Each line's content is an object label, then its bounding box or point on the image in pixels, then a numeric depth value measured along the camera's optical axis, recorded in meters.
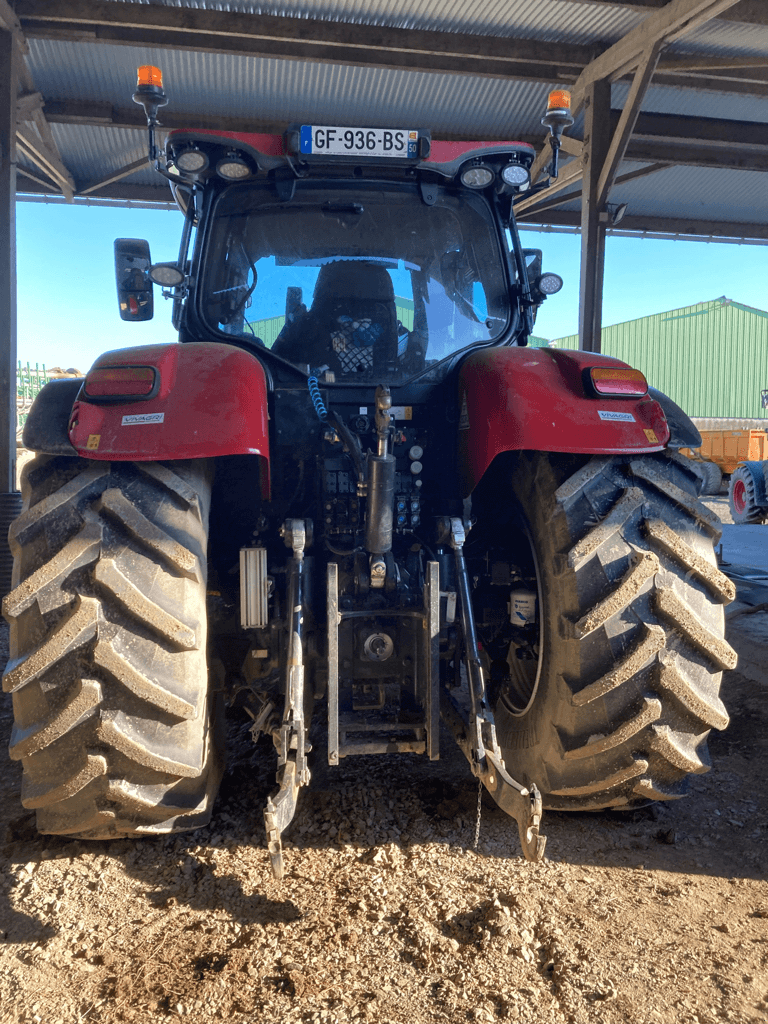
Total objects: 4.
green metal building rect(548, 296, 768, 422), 31.27
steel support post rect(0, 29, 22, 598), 5.71
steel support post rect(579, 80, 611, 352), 6.56
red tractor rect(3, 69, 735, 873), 1.89
